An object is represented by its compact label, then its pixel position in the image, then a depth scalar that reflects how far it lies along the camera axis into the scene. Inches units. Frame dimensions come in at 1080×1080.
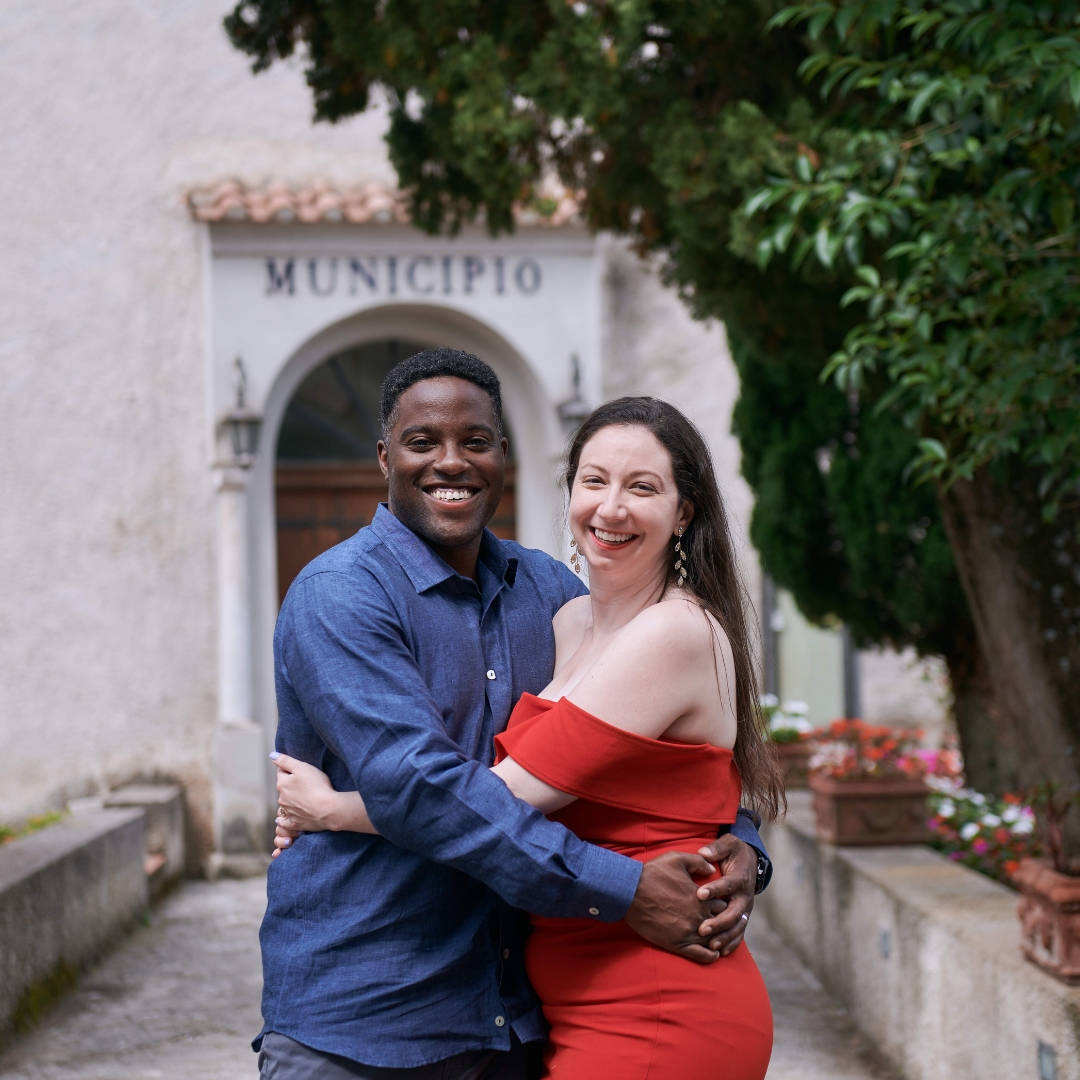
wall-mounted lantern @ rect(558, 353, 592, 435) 331.6
